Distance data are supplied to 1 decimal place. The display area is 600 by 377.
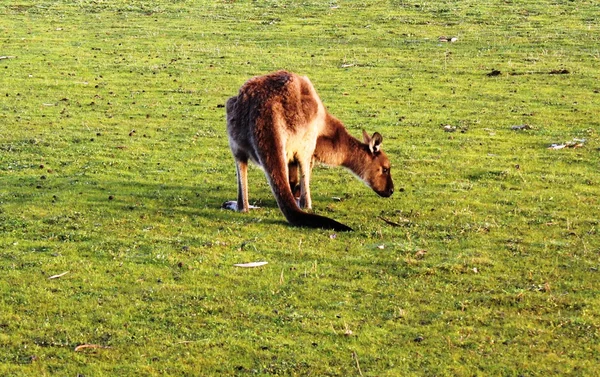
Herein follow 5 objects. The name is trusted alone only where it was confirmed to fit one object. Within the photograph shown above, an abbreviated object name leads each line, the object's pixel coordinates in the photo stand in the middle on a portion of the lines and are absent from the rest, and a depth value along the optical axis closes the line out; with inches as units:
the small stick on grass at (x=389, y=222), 716.0
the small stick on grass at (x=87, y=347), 475.2
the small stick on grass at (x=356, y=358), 447.3
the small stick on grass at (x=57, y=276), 585.3
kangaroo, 682.2
